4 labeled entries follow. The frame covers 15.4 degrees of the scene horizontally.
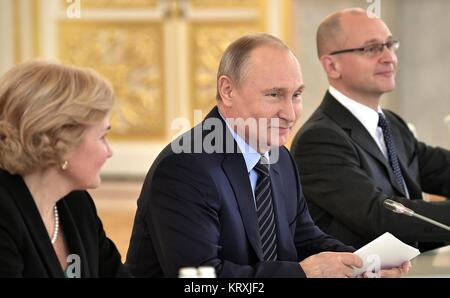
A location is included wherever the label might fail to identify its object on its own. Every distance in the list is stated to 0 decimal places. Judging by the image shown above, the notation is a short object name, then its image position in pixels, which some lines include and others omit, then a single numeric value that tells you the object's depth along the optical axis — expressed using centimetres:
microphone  449
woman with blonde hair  340
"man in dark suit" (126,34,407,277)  414
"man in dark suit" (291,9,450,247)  532
